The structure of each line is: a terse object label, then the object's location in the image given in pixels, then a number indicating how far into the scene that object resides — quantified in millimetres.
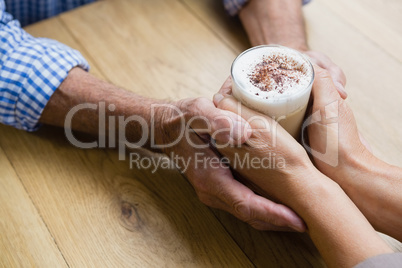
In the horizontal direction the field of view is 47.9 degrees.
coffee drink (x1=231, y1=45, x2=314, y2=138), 800
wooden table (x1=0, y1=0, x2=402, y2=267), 864
